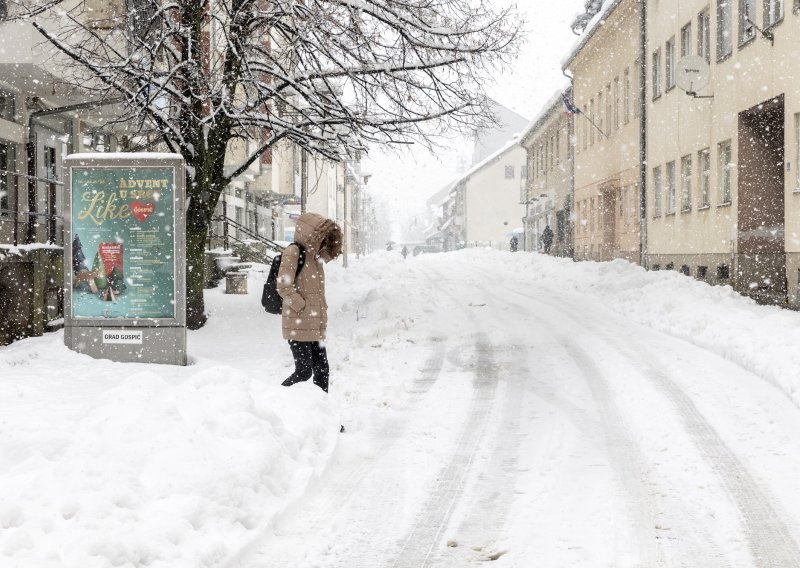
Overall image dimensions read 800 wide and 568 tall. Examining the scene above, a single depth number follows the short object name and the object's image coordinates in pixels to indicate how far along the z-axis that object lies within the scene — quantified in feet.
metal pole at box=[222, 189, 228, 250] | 73.23
